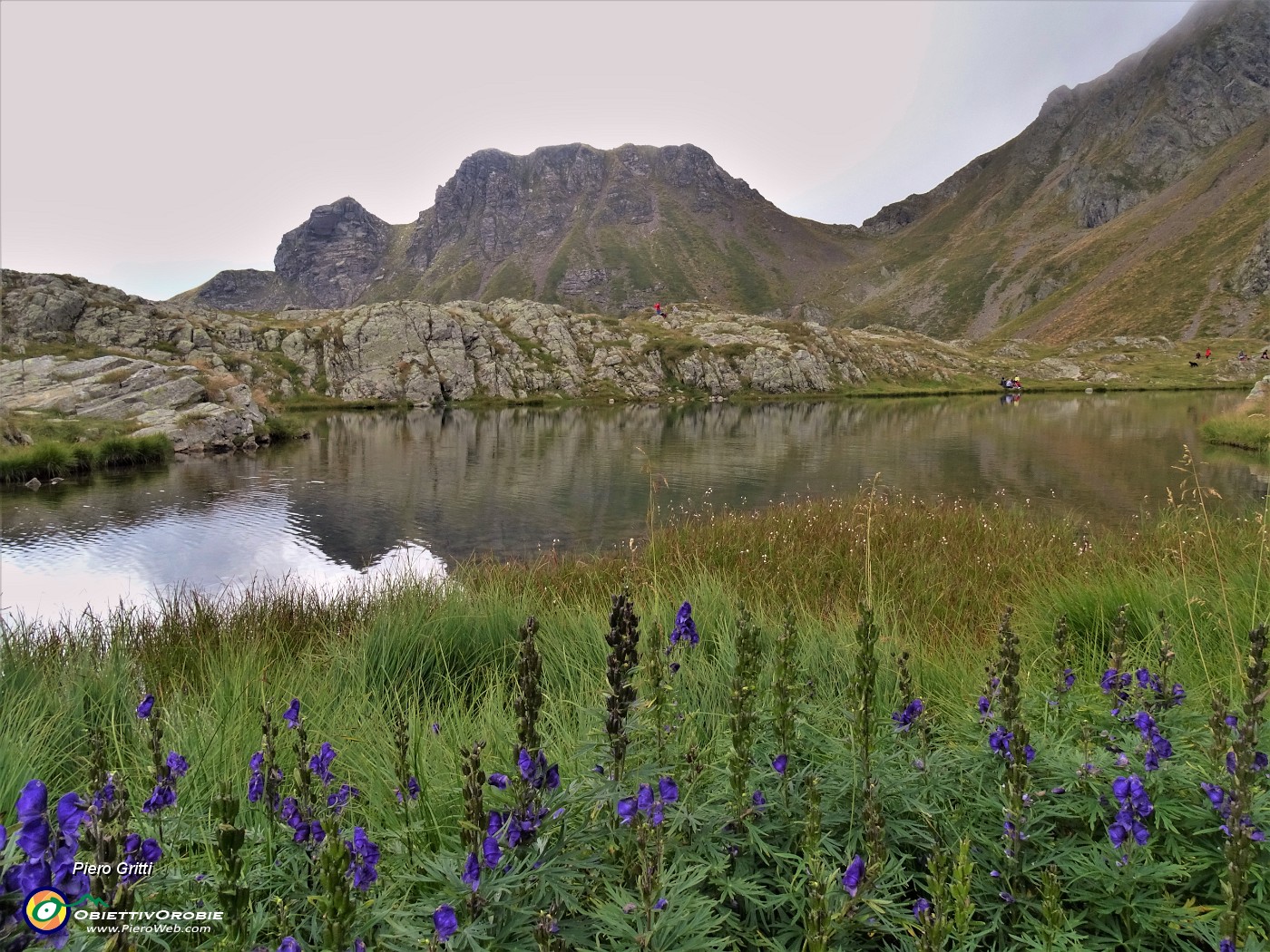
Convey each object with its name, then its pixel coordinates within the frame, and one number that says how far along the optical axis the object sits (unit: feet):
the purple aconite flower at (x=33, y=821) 5.22
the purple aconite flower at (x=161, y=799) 8.37
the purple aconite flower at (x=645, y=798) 7.92
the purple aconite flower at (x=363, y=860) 7.46
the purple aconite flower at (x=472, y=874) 7.12
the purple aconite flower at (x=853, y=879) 7.18
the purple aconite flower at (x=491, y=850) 7.23
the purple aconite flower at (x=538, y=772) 7.77
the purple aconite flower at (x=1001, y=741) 10.16
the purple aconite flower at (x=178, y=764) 9.29
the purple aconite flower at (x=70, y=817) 5.80
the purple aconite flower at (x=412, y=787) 9.74
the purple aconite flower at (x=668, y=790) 8.38
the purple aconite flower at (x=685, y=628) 12.54
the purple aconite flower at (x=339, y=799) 8.89
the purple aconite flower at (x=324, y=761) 9.84
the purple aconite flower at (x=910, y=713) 11.30
